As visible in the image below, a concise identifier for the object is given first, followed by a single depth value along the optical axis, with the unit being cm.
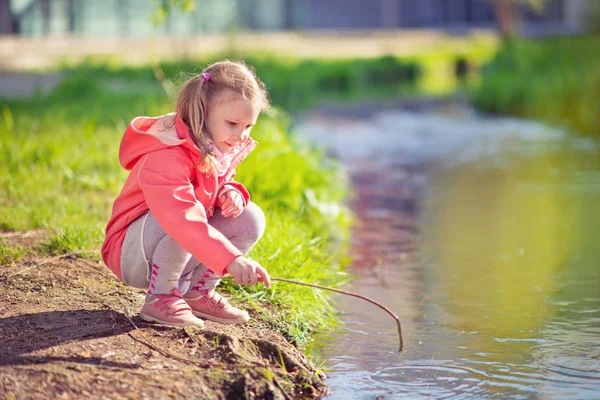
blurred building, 1886
